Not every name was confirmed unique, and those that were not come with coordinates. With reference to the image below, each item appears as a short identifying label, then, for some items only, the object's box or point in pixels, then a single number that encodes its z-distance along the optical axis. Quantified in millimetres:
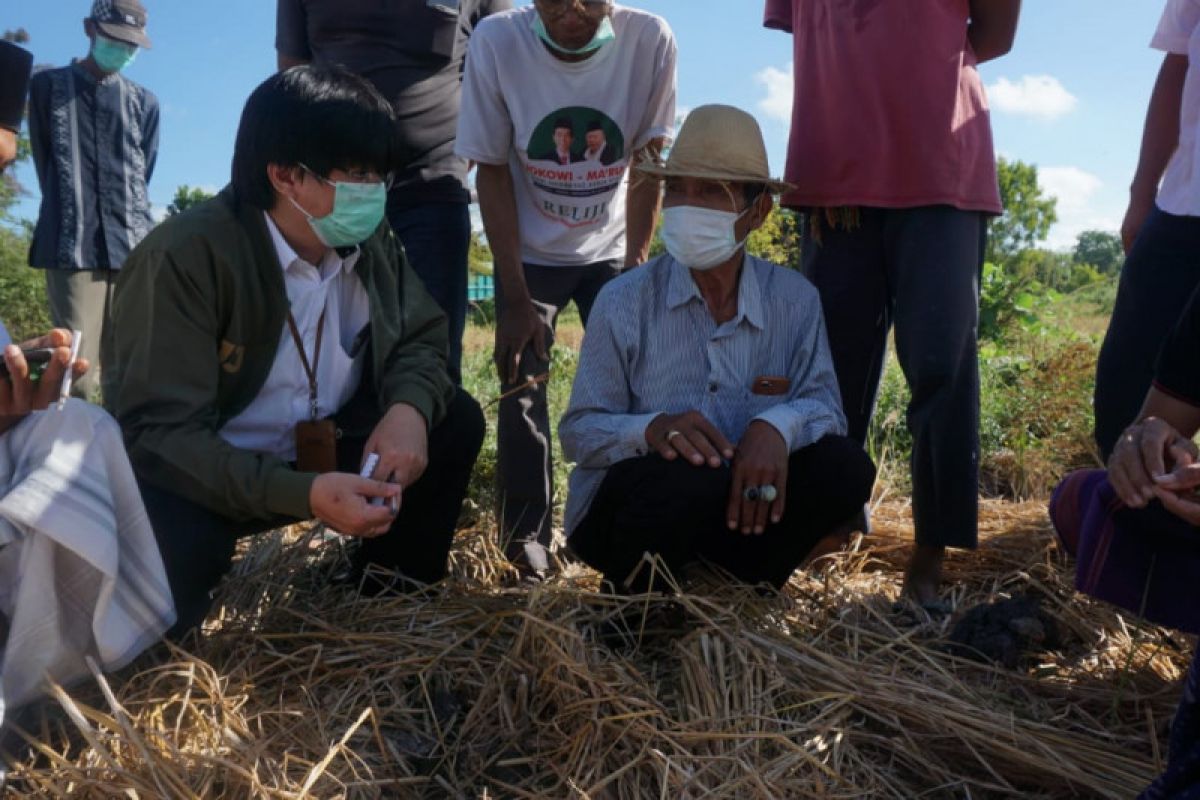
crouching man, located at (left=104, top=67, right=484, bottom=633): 2488
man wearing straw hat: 2715
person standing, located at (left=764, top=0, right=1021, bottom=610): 3035
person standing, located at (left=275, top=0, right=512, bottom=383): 3625
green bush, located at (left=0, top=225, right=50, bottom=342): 12055
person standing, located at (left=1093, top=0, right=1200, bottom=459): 2746
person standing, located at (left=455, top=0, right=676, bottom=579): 3418
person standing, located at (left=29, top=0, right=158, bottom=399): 5180
